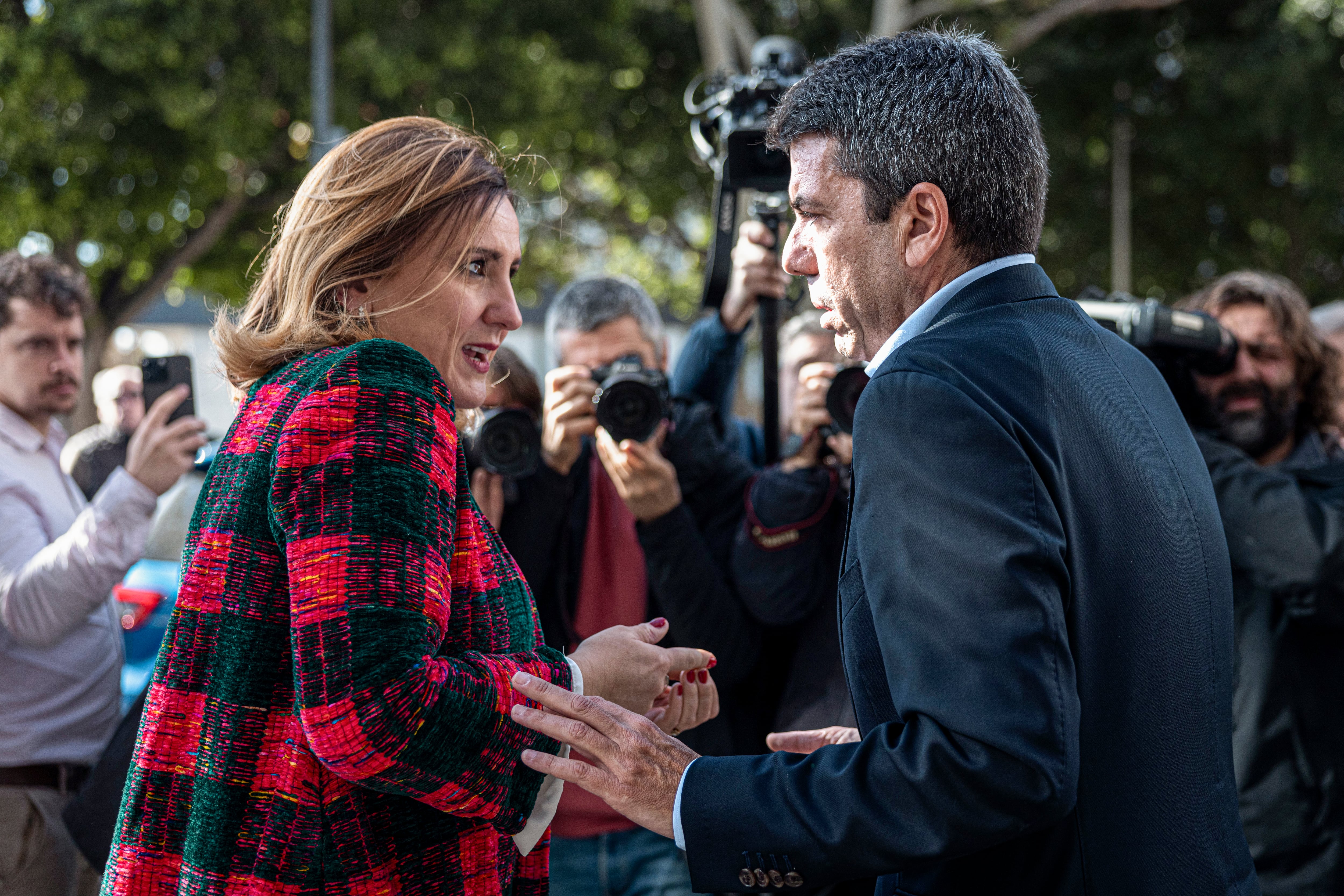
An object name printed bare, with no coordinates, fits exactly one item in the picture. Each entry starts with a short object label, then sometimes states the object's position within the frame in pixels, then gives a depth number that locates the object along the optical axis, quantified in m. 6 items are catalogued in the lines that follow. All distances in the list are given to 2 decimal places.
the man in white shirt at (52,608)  2.83
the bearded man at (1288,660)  2.92
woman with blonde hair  1.40
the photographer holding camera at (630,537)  2.90
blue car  4.07
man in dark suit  1.31
